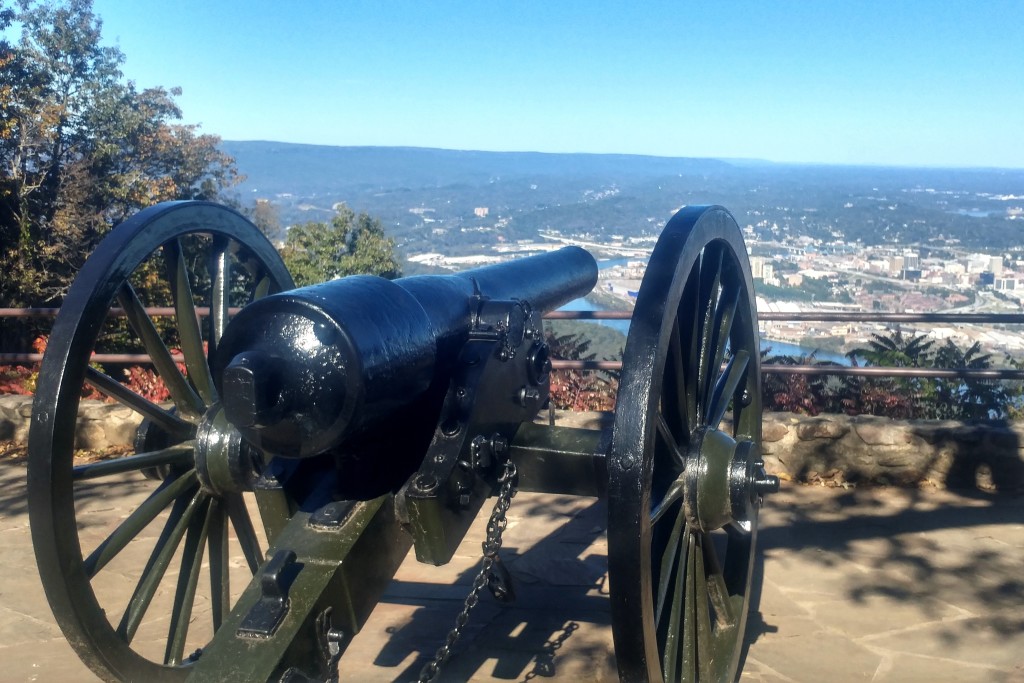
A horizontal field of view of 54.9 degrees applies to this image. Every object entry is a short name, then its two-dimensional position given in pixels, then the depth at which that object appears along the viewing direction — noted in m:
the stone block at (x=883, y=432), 5.31
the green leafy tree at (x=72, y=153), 13.91
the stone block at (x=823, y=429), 5.40
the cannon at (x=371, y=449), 2.26
